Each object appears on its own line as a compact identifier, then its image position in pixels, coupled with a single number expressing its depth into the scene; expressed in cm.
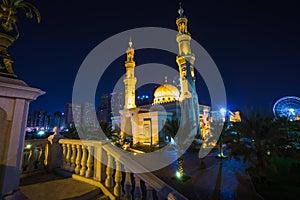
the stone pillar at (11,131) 298
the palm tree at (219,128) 1858
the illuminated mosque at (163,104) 2942
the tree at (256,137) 1012
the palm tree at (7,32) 334
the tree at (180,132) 1175
